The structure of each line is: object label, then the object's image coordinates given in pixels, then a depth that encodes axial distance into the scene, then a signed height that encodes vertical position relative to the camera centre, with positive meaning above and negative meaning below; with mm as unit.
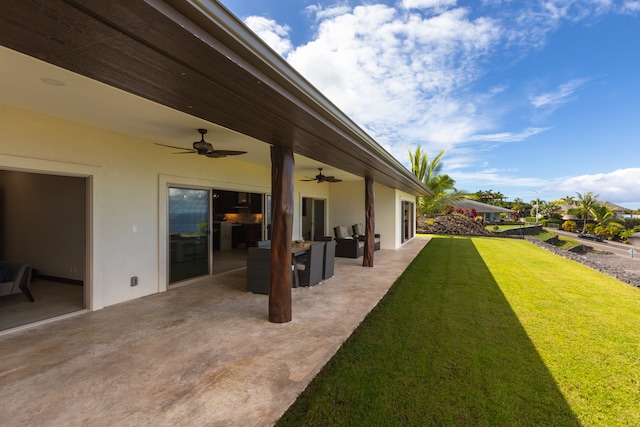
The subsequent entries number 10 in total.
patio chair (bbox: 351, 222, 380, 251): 11174 -750
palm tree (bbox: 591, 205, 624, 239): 33094 -1102
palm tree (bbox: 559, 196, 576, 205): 44862 +2135
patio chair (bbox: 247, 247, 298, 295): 5469 -1031
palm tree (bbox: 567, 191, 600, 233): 37500 +1117
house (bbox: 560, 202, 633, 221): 46022 +315
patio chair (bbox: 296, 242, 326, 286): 5883 -1066
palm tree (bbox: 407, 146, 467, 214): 19188 +2239
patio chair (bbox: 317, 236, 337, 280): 6464 -1014
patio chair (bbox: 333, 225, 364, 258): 9656 -1098
